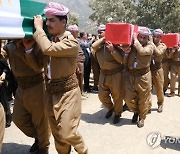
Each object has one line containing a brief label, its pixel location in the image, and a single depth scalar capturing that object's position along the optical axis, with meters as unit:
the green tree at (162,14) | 20.55
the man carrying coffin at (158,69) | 7.99
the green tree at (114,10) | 24.53
